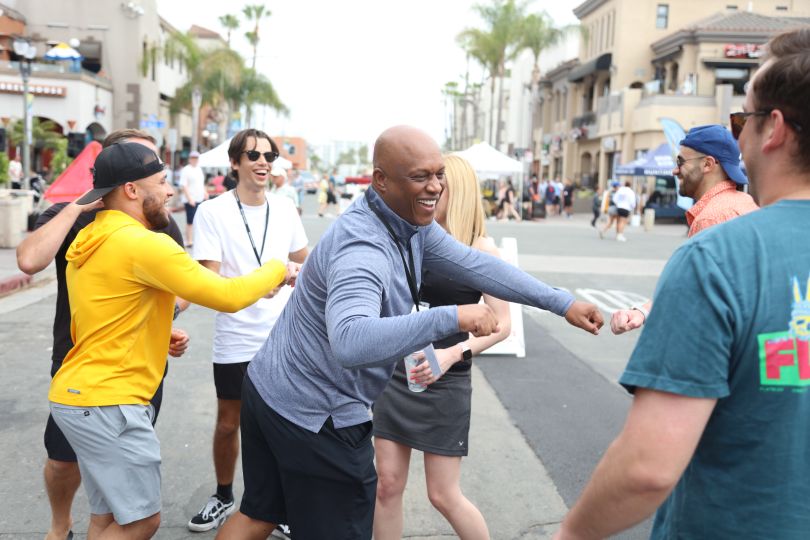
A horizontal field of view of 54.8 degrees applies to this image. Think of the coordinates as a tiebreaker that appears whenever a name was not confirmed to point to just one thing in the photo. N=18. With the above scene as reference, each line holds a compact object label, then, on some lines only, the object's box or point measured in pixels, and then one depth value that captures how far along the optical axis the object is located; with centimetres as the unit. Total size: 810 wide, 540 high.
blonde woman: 334
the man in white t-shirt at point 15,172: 2503
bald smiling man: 229
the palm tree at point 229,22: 6312
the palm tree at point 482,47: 5122
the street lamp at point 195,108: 3736
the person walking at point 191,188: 1667
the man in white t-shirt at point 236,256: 400
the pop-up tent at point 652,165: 3196
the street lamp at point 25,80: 1782
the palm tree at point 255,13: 6488
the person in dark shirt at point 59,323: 315
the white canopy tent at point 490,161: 2533
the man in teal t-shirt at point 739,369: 146
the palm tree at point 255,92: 5512
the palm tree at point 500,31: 5059
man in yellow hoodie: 275
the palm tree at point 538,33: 5038
